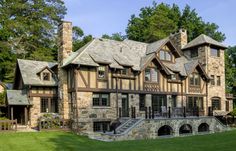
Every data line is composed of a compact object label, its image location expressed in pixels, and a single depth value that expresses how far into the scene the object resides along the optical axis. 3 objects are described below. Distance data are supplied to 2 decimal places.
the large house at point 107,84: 26.19
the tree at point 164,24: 54.40
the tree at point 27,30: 43.44
